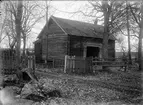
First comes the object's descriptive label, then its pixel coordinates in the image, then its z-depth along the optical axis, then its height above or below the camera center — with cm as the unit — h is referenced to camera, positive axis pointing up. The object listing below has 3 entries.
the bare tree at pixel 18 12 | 1033 +283
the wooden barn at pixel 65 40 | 2105 +215
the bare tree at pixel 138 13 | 1576 +433
